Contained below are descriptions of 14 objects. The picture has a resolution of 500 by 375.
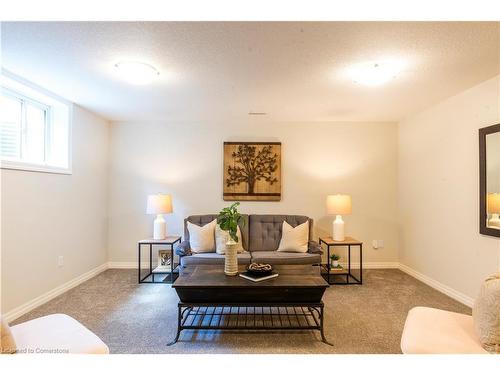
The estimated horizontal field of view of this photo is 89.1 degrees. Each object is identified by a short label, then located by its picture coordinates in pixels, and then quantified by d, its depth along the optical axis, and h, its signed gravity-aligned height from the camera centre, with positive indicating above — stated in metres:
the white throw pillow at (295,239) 3.49 -0.70
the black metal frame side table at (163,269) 3.52 -1.18
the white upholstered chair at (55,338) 1.28 -0.80
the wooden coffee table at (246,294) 2.10 -0.88
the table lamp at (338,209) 3.65 -0.28
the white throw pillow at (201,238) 3.47 -0.69
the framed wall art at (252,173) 4.14 +0.26
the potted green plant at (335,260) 3.72 -1.05
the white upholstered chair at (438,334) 1.34 -0.82
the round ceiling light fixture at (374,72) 2.22 +1.09
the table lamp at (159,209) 3.64 -0.30
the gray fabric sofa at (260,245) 3.23 -0.80
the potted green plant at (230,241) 2.36 -0.49
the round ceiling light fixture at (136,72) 2.19 +1.06
